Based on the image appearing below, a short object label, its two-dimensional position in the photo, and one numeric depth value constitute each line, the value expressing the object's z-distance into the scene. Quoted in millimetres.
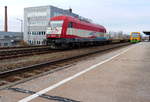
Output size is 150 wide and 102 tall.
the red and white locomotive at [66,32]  18328
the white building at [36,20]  59688
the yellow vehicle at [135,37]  53600
